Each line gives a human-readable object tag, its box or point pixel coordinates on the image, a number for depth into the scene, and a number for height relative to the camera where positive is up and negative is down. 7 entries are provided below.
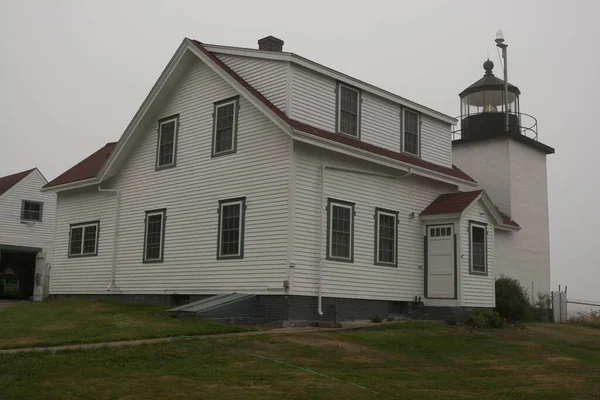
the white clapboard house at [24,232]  38.41 +3.34
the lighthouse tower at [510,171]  28.48 +5.52
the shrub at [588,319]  27.49 -0.45
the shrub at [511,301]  24.80 +0.17
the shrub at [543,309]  28.20 -0.09
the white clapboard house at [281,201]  18.97 +2.99
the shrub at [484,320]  20.73 -0.43
